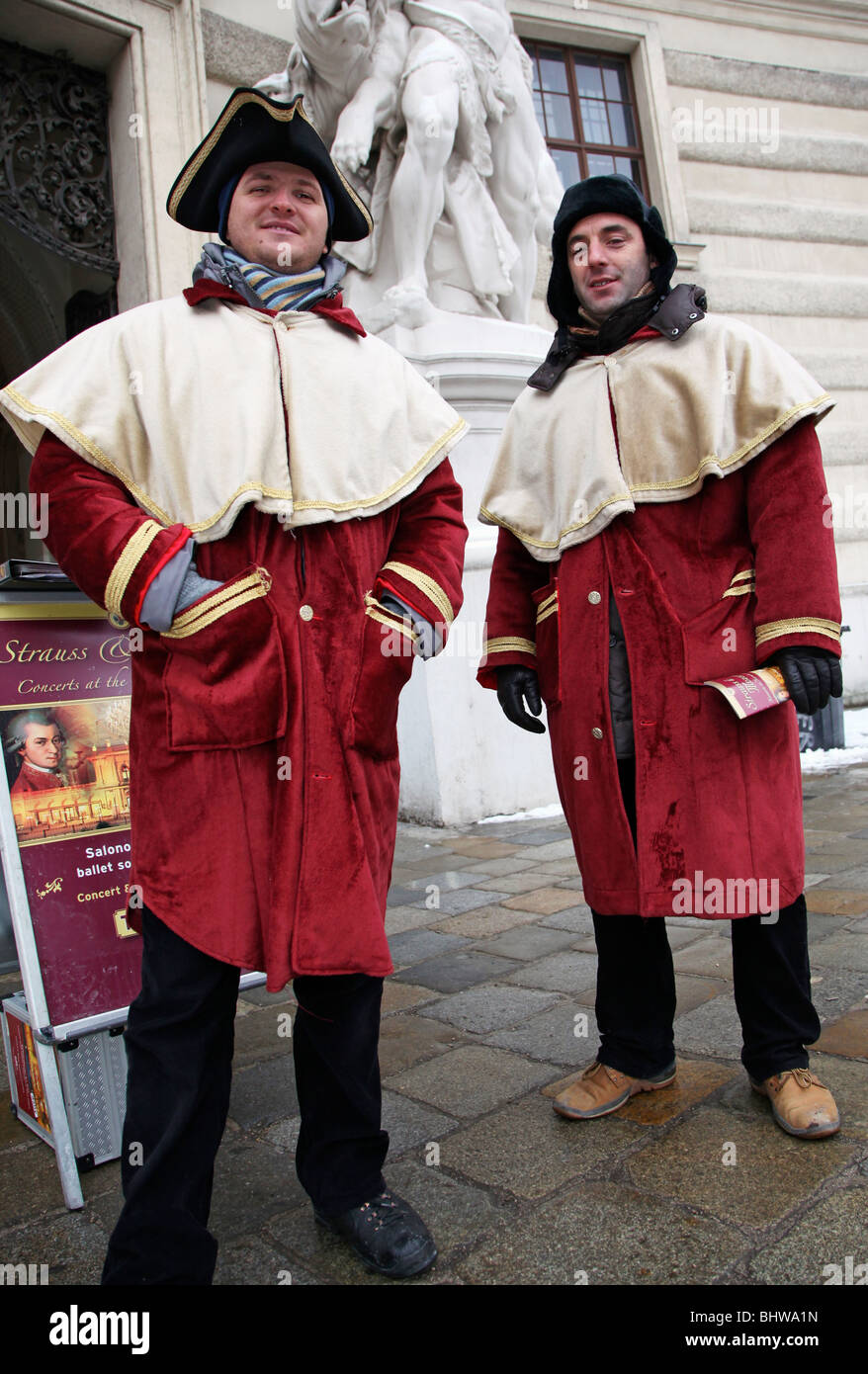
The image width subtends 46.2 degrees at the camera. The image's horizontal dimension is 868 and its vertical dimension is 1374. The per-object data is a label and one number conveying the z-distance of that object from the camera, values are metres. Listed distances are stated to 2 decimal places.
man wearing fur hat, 1.97
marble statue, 5.50
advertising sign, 2.06
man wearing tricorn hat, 1.56
